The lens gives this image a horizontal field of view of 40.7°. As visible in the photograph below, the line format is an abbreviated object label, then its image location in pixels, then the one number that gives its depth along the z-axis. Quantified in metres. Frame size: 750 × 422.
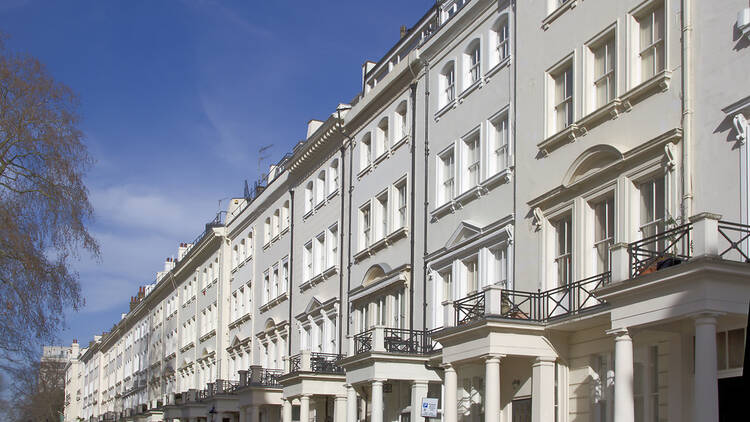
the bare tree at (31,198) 20.69
